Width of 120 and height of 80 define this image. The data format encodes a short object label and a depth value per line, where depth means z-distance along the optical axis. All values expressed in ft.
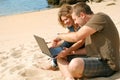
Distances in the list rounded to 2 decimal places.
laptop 16.29
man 14.71
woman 16.83
